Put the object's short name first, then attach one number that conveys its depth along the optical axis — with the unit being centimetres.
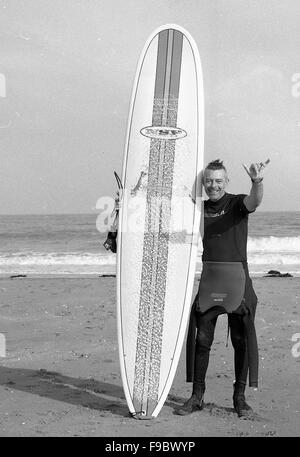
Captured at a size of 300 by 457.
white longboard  393
